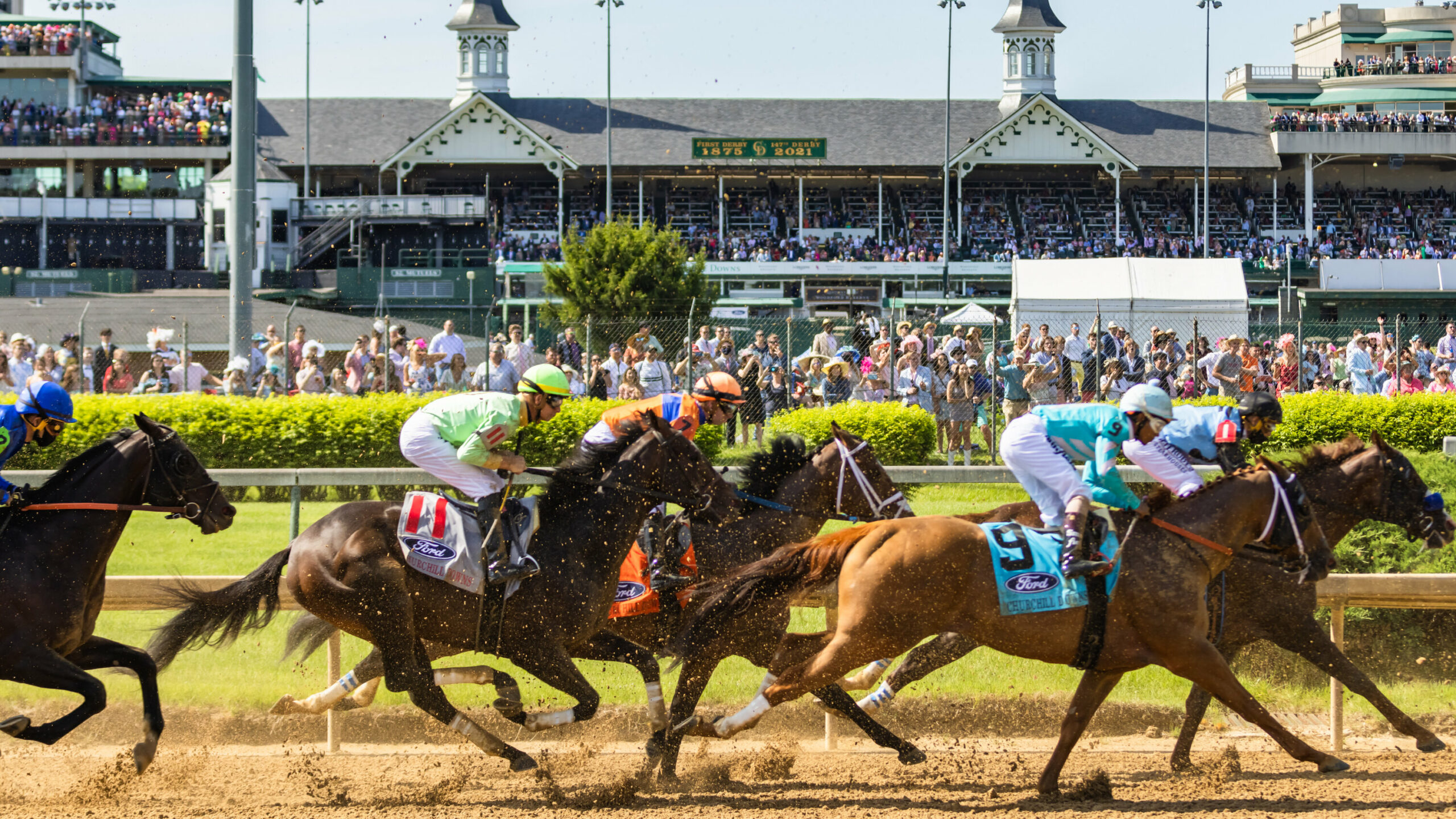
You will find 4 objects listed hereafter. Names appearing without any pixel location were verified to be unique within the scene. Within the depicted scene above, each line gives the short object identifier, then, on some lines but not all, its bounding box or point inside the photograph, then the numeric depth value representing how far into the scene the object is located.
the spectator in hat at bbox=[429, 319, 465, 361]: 28.25
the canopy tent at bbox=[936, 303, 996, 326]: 43.97
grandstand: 71.81
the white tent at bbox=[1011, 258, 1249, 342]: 39.09
